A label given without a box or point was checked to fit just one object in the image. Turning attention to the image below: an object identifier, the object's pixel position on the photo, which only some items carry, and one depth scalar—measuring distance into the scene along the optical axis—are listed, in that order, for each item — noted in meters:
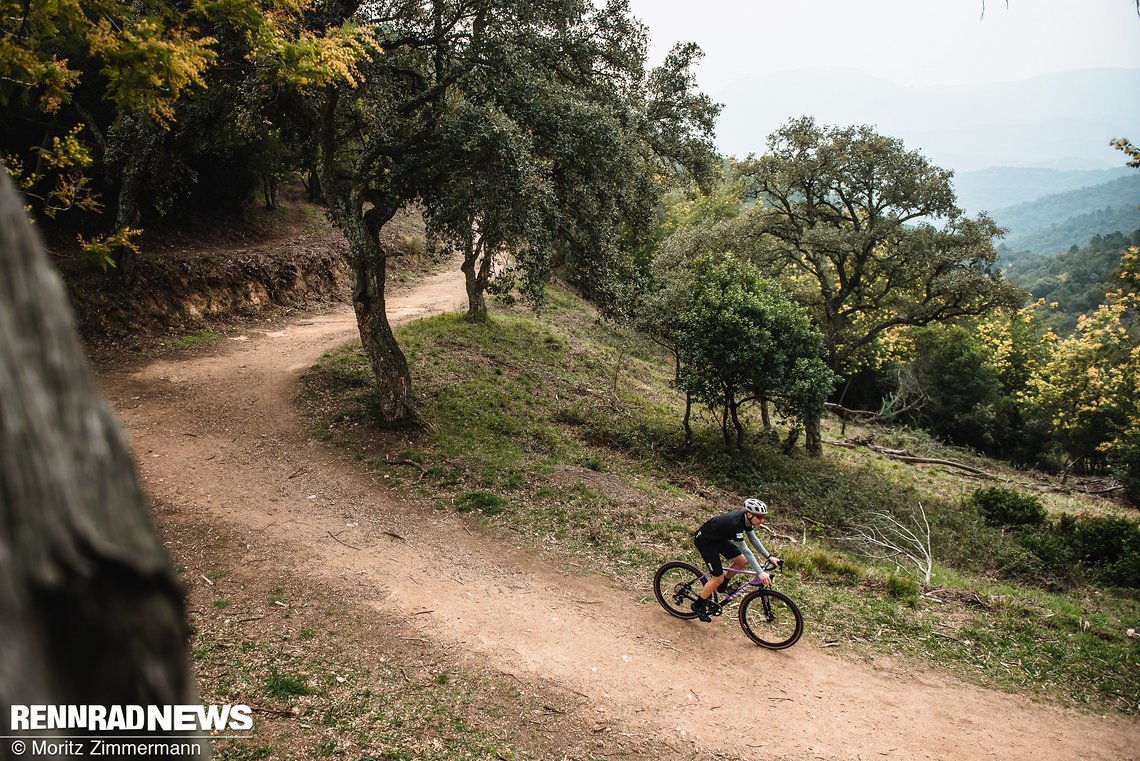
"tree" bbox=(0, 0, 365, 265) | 9.20
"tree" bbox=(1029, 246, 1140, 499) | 29.50
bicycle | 9.76
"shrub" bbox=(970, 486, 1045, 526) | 19.14
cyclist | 9.32
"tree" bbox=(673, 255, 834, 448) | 17.44
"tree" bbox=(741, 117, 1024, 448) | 21.86
